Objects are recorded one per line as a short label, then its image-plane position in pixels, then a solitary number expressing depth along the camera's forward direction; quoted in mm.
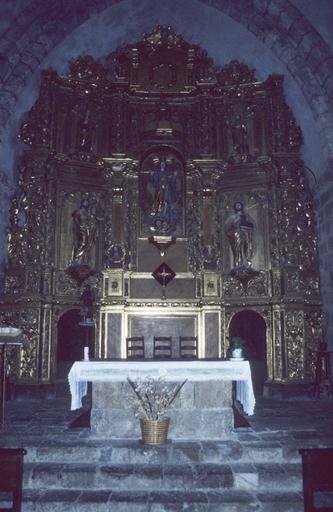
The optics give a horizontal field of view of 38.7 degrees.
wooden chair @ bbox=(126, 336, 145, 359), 11000
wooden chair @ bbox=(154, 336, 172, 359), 10992
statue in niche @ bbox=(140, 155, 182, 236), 12359
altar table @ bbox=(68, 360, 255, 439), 6520
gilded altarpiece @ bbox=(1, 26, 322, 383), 11195
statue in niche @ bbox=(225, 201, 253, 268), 11859
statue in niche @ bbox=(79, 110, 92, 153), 12289
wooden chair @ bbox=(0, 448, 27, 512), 3113
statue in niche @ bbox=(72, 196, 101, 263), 11727
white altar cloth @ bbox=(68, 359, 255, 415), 6500
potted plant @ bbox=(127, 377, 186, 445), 5941
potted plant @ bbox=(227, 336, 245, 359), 7227
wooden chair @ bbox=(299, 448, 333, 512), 3020
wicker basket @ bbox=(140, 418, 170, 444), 5926
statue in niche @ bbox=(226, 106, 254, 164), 12320
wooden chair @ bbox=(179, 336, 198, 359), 10922
